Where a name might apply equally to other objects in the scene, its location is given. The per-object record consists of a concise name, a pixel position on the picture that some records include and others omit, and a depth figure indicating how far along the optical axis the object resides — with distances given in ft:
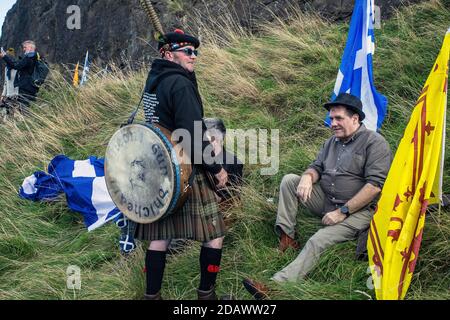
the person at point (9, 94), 32.83
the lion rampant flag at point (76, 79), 41.81
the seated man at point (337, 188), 13.62
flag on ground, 19.52
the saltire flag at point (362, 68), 19.38
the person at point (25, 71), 32.22
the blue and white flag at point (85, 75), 35.22
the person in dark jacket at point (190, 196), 12.40
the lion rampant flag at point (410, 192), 11.51
